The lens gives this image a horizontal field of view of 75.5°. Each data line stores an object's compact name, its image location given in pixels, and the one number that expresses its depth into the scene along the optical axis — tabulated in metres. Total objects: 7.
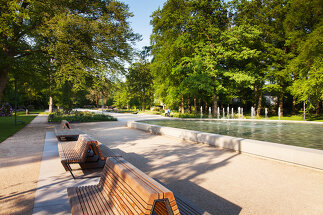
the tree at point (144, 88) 49.14
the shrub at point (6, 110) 31.48
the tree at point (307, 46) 19.88
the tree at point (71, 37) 13.30
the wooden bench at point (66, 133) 8.80
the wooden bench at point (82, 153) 4.71
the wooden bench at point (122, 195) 1.89
